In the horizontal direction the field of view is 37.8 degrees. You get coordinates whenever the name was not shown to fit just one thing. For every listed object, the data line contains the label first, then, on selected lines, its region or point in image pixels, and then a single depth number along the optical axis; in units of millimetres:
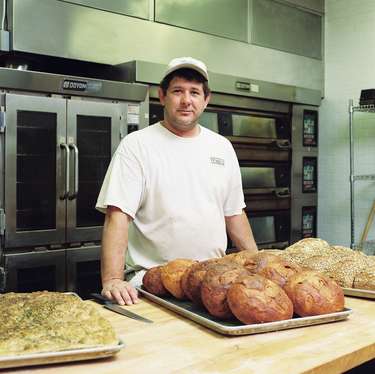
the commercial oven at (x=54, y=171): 3051
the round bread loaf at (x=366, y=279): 1738
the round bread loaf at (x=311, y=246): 2055
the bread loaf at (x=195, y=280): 1520
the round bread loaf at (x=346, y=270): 1791
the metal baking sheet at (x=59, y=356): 1082
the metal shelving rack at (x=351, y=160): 4156
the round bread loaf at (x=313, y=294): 1423
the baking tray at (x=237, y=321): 1313
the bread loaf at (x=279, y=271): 1498
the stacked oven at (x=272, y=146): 4176
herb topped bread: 1133
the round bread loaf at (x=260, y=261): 1569
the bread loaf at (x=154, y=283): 1688
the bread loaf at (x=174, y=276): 1625
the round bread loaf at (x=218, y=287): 1396
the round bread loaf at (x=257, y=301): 1330
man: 2252
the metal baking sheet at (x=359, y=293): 1714
